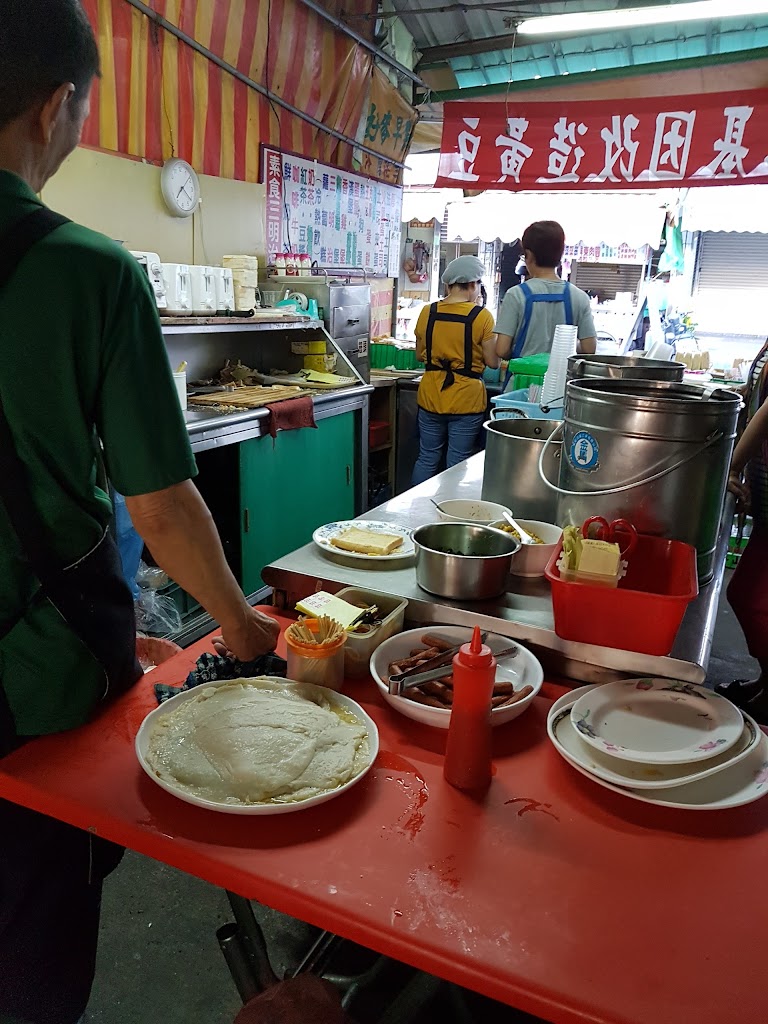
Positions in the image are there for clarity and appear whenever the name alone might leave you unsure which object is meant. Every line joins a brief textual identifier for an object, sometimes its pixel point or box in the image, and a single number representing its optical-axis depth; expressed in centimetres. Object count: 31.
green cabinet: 396
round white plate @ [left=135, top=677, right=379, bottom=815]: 107
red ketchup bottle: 111
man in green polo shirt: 106
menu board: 520
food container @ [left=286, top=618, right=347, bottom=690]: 139
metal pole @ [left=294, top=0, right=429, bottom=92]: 511
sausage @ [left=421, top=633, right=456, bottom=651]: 151
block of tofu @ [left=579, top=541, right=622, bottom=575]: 138
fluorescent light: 454
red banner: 522
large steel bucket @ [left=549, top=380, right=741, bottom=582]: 153
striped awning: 374
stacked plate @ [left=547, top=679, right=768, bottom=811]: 117
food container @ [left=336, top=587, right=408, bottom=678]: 150
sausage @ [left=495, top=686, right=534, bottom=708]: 135
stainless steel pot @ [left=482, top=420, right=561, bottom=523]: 214
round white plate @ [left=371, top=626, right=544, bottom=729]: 133
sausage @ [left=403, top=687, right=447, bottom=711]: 136
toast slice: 187
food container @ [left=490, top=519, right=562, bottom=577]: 178
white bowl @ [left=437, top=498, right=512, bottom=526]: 211
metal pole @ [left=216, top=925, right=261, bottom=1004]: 145
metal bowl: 162
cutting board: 387
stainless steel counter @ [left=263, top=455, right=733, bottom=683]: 144
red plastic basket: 135
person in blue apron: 457
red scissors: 154
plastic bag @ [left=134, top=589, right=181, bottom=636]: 326
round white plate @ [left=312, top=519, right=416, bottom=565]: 185
